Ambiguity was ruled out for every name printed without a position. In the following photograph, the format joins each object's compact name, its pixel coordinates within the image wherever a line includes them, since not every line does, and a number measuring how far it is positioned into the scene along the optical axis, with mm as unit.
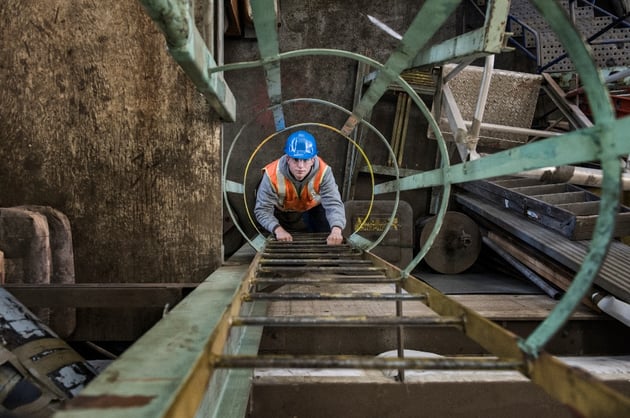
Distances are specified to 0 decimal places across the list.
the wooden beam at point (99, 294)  2186
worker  3869
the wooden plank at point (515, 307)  3652
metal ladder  809
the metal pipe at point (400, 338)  2070
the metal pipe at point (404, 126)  5734
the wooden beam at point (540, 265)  4008
